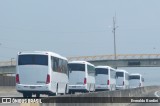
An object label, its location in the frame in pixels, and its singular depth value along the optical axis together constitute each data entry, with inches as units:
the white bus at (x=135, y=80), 3465.3
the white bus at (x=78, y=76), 1892.2
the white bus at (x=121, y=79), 2910.9
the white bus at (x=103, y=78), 2375.7
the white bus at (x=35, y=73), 1246.9
